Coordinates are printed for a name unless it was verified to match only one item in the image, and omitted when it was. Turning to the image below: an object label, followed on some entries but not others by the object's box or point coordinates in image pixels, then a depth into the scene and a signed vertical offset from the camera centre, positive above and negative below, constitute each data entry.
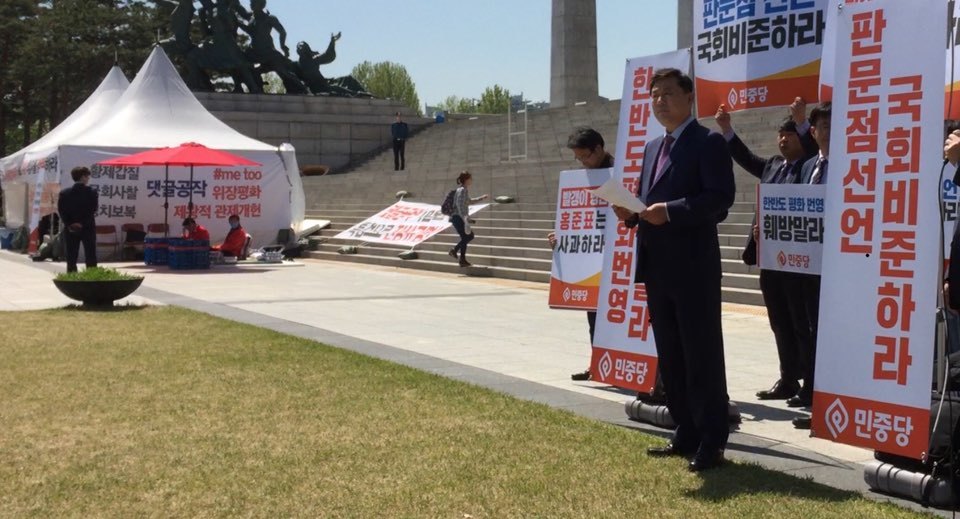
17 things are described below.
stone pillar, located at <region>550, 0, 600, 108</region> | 41.94 +6.13
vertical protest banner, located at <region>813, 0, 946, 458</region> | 4.82 -0.02
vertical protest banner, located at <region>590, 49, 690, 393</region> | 6.84 -0.32
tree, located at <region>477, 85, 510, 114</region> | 103.12 +10.47
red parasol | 21.55 +1.01
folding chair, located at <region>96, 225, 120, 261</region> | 24.44 -0.58
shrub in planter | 13.51 -0.85
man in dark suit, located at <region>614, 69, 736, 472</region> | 5.38 -0.13
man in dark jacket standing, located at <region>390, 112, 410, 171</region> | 37.88 +2.46
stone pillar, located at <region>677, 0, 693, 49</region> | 41.34 +7.04
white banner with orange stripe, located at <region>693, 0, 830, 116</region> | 6.45 +0.96
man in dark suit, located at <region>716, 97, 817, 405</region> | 7.15 -0.33
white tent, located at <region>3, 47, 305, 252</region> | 24.38 +0.88
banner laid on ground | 23.42 -0.14
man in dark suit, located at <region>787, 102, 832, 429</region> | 6.61 -0.28
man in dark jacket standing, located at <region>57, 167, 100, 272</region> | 17.12 -0.04
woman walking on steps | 20.14 +0.08
